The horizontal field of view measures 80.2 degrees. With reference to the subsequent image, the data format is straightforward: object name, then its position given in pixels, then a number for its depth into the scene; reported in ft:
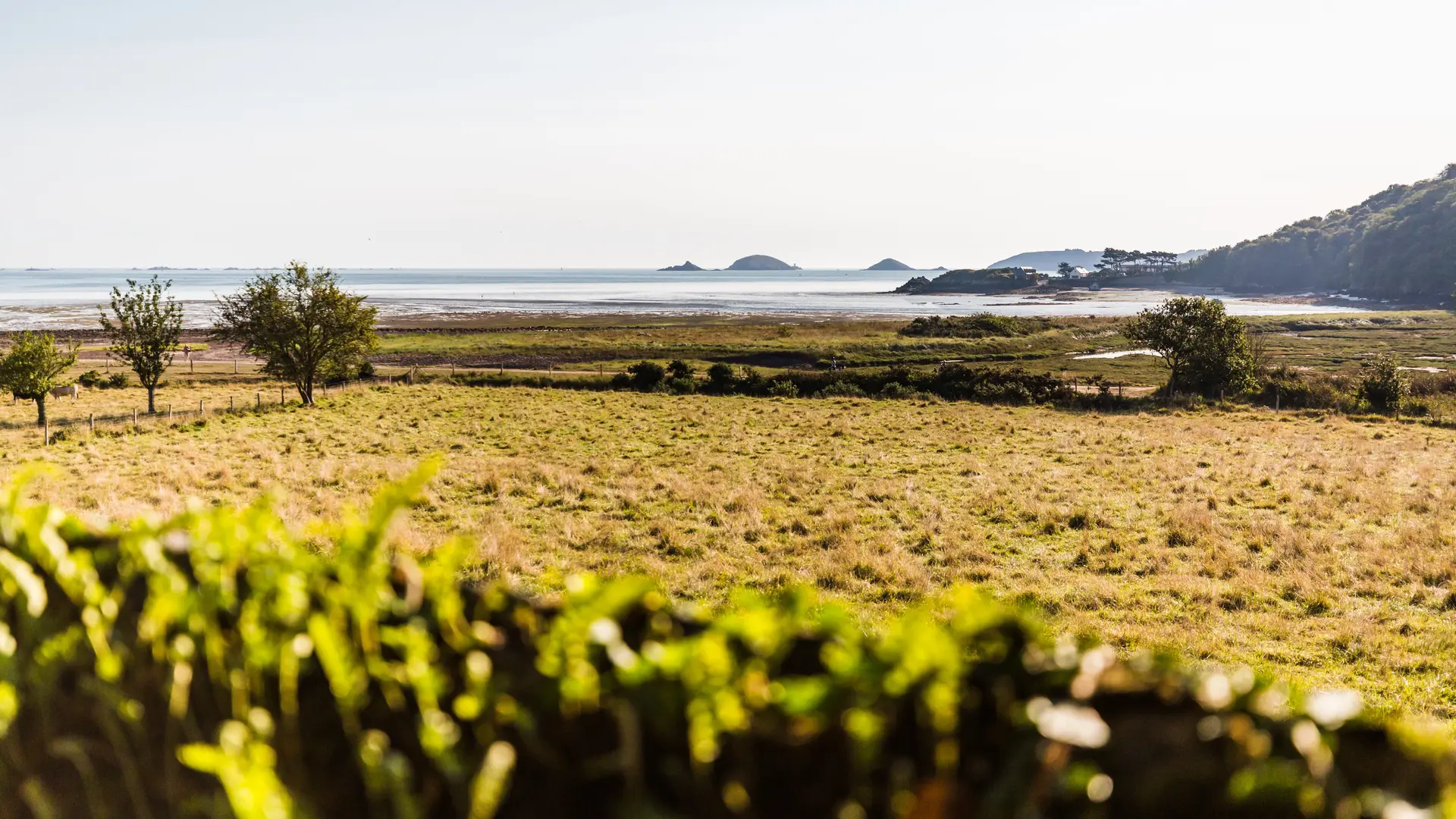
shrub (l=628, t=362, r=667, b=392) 175.22
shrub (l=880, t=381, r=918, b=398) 163.02
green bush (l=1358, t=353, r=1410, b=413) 148.36
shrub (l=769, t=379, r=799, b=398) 164.86
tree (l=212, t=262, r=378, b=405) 144.25
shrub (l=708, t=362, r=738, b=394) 172.54
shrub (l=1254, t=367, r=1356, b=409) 154.81
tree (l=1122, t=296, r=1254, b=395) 166.50
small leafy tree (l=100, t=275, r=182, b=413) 133.69
